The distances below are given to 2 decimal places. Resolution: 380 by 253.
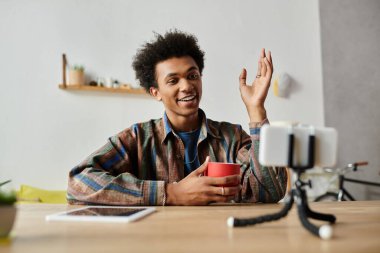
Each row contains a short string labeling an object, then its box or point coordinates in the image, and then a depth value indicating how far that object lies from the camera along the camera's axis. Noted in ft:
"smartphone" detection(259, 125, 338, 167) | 1.93
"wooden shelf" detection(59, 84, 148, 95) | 9.62
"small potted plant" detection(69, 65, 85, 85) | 9.59
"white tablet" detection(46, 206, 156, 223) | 2.37
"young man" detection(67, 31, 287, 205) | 3.71
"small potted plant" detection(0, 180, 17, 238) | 1.82
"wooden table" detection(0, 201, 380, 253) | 1.63
